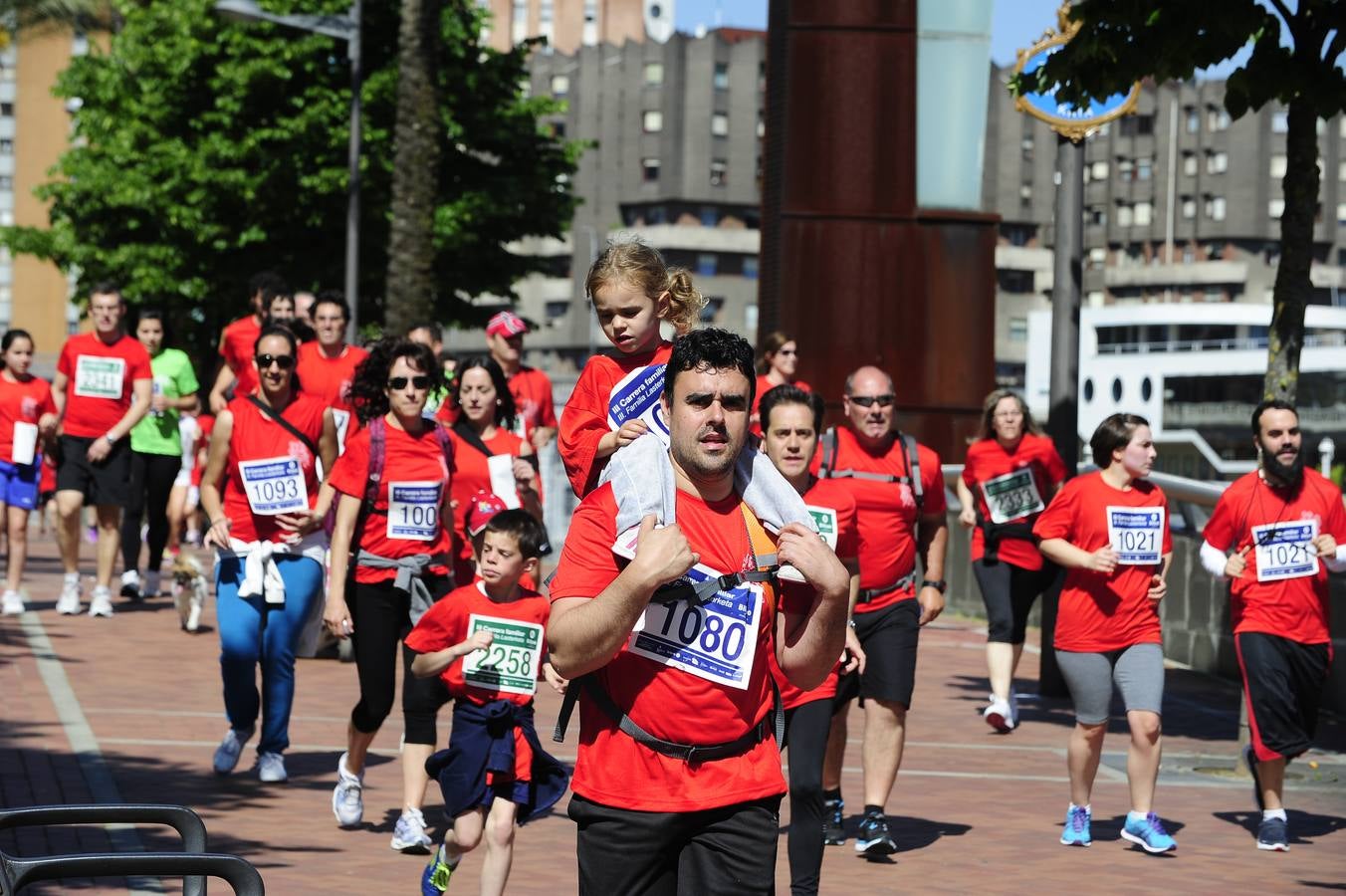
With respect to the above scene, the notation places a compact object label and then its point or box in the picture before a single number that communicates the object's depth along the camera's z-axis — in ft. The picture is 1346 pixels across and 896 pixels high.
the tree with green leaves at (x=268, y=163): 138.21
